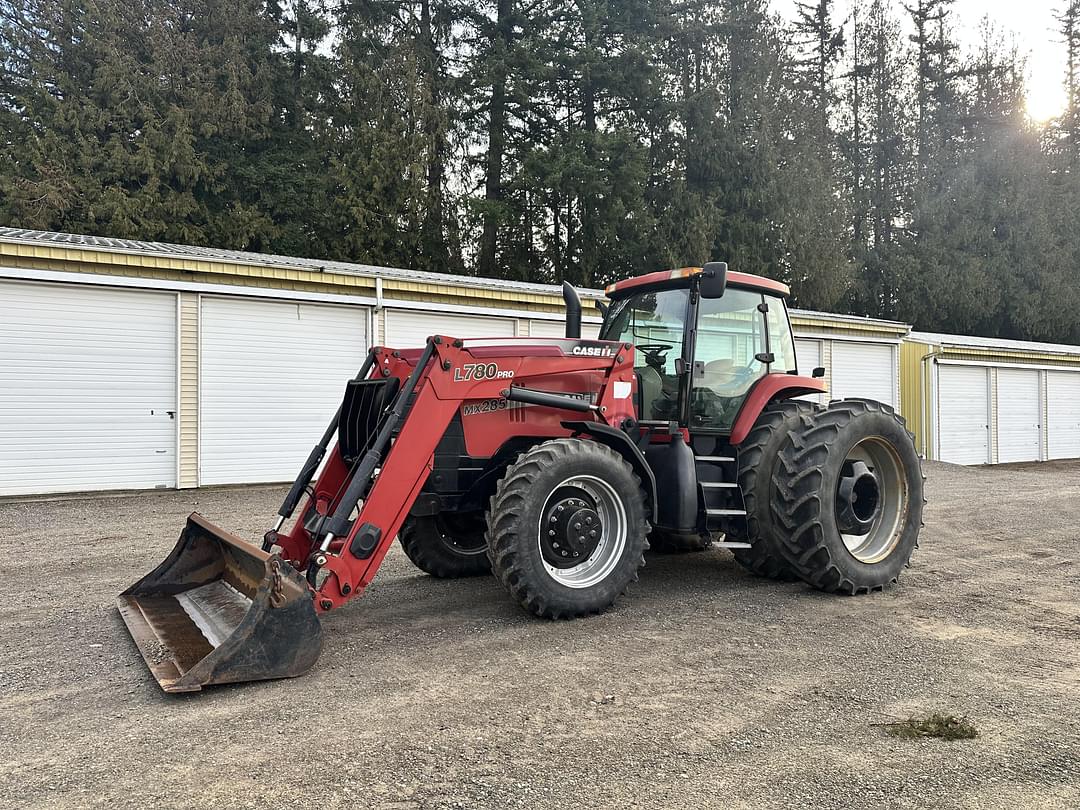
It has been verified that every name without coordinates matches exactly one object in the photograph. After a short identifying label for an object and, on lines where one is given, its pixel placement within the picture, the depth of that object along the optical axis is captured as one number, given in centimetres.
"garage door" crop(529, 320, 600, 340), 1534
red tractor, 435
